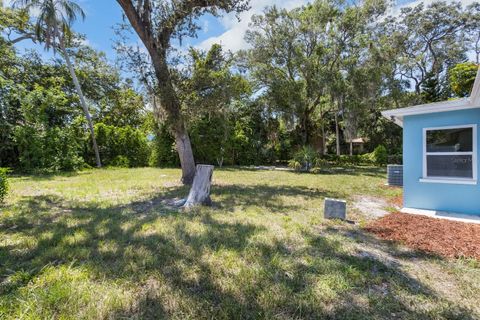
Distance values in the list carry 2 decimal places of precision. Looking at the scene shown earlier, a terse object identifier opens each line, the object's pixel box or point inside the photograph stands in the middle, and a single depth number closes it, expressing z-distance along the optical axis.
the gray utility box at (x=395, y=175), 8.68
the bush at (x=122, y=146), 14.54
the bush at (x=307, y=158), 13.48
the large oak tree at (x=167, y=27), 7.19
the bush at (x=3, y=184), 5.03
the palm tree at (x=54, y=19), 10.55
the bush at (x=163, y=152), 15.15
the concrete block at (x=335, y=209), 4.47
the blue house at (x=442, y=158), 4.77
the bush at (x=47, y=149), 10.38
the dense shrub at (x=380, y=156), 17.27
